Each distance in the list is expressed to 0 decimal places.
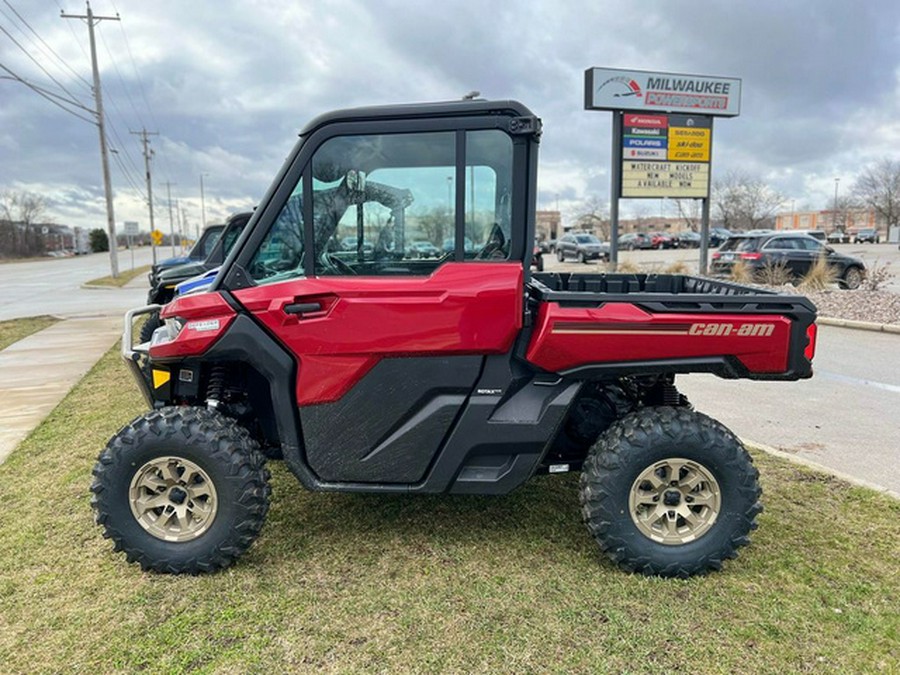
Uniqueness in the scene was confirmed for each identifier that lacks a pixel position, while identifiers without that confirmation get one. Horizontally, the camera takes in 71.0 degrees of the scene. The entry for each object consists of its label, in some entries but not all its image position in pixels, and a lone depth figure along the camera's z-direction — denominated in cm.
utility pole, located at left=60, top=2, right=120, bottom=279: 2723
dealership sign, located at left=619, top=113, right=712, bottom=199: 1625
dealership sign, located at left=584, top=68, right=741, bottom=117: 1554
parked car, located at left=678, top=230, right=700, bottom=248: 4978
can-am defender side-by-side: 298
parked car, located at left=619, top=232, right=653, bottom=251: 4903
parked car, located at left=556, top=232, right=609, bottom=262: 3316
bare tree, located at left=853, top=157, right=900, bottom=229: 6156
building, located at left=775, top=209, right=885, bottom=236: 7706
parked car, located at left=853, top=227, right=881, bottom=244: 5578
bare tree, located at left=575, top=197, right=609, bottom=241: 7350
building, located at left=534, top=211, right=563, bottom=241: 7289
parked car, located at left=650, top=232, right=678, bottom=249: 4959
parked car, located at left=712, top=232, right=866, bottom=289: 1620
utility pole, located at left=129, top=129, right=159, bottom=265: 4788
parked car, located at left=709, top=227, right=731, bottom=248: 4750
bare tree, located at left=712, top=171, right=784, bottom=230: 6178
